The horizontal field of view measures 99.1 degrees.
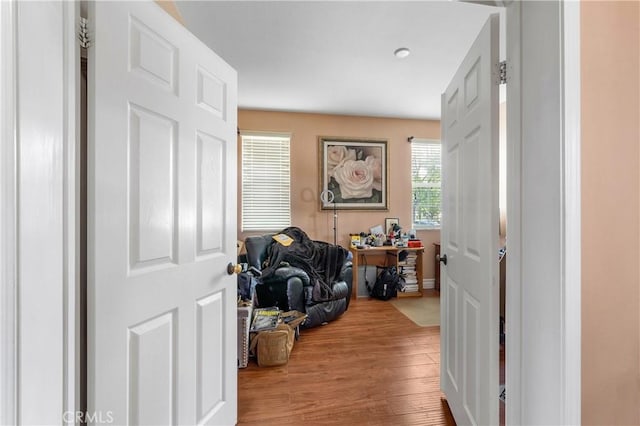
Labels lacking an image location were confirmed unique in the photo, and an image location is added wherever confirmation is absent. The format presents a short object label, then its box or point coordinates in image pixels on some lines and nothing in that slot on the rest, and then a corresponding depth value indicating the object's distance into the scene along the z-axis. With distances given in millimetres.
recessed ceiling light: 2332
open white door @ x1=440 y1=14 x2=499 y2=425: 1105
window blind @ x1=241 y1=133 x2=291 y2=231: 3895
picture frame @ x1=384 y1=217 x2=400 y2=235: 4117
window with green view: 4250
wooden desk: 3742
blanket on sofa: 2980
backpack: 3656
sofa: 2689
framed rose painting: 4012
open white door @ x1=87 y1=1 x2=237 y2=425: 863
